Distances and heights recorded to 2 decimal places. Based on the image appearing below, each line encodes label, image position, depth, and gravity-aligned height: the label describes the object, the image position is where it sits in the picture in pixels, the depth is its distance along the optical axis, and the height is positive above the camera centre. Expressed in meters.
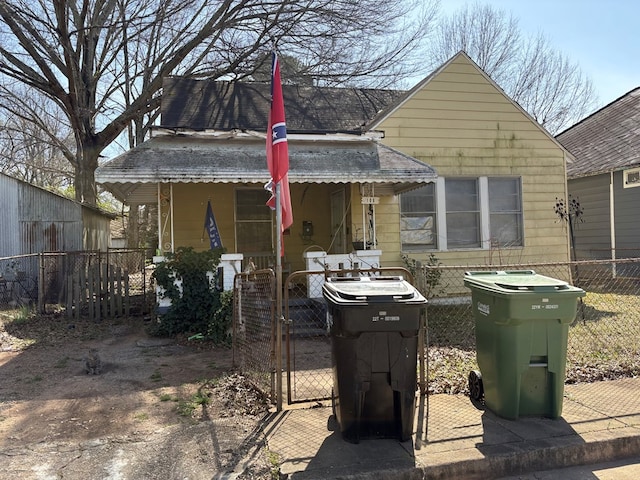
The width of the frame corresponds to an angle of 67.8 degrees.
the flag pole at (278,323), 4.27 -0.73
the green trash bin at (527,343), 3.99 -0.89
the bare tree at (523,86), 26.06 +8.56
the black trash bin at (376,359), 3.60 -0.90
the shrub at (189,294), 8.03 -0.84
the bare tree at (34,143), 22.64 +6.66
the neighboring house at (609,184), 13.45 +1.58
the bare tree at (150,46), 17.28 +7.89
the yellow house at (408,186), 9.95 +1.25
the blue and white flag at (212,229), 9.90 +0.32
